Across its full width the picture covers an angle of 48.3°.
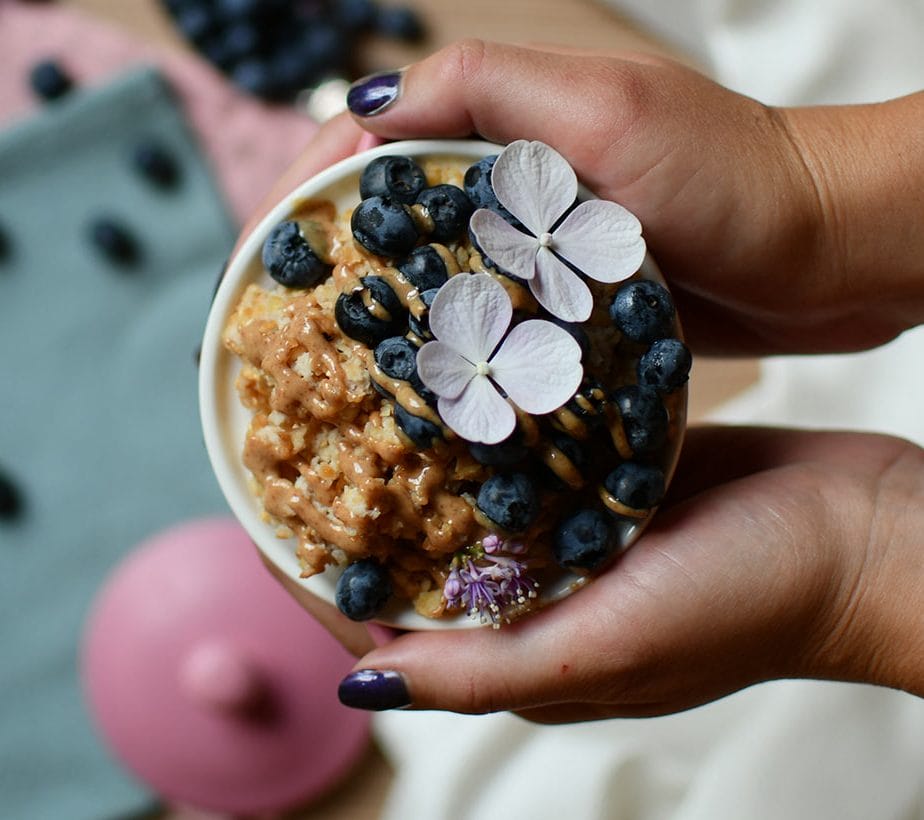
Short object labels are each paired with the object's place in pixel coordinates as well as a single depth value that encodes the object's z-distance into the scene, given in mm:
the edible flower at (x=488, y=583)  597
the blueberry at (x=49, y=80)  1247
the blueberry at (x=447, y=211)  589
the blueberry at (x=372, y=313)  572
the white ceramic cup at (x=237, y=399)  642
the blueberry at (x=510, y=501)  567
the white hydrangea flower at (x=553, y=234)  567
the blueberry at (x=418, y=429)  562
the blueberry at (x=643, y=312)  582
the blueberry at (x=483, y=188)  588
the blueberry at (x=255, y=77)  1251
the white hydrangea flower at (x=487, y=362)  547
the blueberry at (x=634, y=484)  598
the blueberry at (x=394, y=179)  607
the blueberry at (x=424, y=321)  567
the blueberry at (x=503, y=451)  564
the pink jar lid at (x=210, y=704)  1124
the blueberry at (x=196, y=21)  1247
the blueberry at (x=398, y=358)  566
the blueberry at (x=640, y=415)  584
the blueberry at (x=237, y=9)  1245
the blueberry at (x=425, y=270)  576
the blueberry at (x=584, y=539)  601
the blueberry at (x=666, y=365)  579
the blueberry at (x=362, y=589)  614
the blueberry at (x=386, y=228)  578
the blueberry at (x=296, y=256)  621
